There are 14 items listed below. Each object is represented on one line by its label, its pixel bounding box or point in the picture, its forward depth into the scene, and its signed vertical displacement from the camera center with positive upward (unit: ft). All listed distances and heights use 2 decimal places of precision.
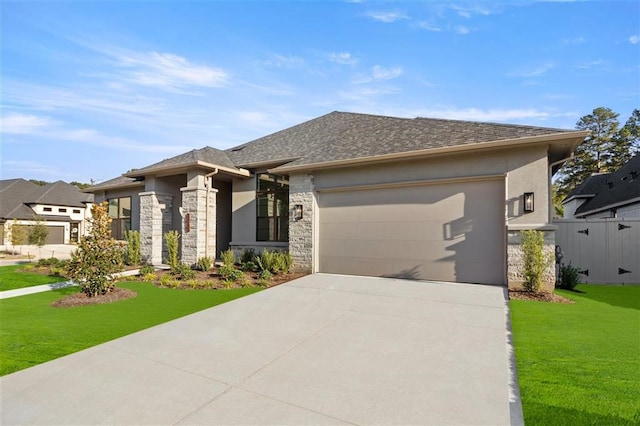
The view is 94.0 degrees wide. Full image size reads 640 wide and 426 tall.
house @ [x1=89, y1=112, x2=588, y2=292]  22.95 +2.20
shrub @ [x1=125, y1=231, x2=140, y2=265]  39.60 -4.34
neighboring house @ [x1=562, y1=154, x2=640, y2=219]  42.42 +4.27
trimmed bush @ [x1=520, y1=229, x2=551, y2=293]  21.08 -2.96
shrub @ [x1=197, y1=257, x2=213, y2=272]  32.91 -5.20
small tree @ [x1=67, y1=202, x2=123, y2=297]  22.25 -3.30
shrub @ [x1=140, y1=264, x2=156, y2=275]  31.17 -5.70
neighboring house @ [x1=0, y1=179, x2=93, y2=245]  85.87 +2.78
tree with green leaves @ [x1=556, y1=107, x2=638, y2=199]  81.76 +21.15
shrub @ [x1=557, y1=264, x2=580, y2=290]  24.44 -4.87
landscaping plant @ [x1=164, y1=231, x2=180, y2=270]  34.17 -3.63
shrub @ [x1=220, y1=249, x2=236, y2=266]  31.01 -4.31
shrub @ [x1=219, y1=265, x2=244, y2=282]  28.17 -5.45
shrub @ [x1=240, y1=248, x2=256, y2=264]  34.86 -4.62
